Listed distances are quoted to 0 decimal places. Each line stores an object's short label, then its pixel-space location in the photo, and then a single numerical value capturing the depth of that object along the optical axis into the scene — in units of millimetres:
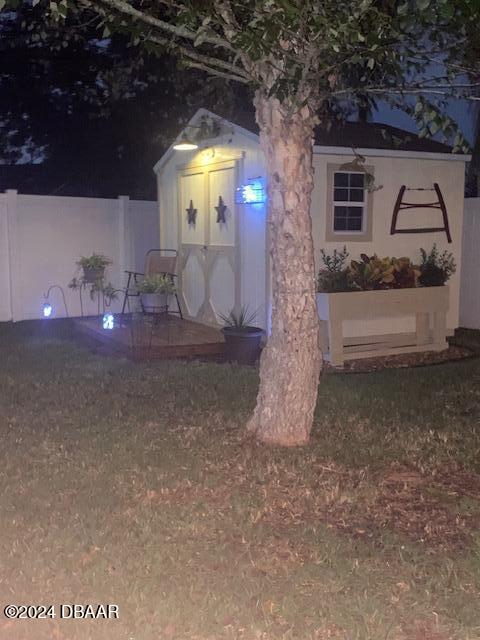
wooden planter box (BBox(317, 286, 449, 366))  8188
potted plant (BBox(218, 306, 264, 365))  8078
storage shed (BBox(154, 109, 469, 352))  8766
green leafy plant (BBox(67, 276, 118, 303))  10797
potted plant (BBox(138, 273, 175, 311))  9117
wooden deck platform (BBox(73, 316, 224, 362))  8273
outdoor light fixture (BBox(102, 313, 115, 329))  9453
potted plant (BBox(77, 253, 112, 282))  10672
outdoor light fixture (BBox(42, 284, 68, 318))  10925
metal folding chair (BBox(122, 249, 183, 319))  10359
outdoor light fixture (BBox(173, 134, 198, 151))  9591
